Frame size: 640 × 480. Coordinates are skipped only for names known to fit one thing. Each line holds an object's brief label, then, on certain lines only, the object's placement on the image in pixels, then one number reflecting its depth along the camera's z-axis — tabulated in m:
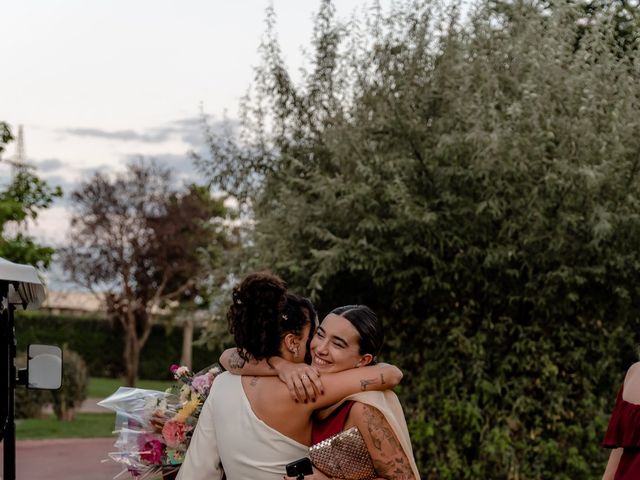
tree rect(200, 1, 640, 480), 8.34
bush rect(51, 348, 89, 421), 17.98
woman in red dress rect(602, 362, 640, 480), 3.87
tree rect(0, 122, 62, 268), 16.05
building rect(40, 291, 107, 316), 33.61
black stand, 4.39
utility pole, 38.33
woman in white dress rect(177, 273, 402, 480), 3.01
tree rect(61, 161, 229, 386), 32.41
